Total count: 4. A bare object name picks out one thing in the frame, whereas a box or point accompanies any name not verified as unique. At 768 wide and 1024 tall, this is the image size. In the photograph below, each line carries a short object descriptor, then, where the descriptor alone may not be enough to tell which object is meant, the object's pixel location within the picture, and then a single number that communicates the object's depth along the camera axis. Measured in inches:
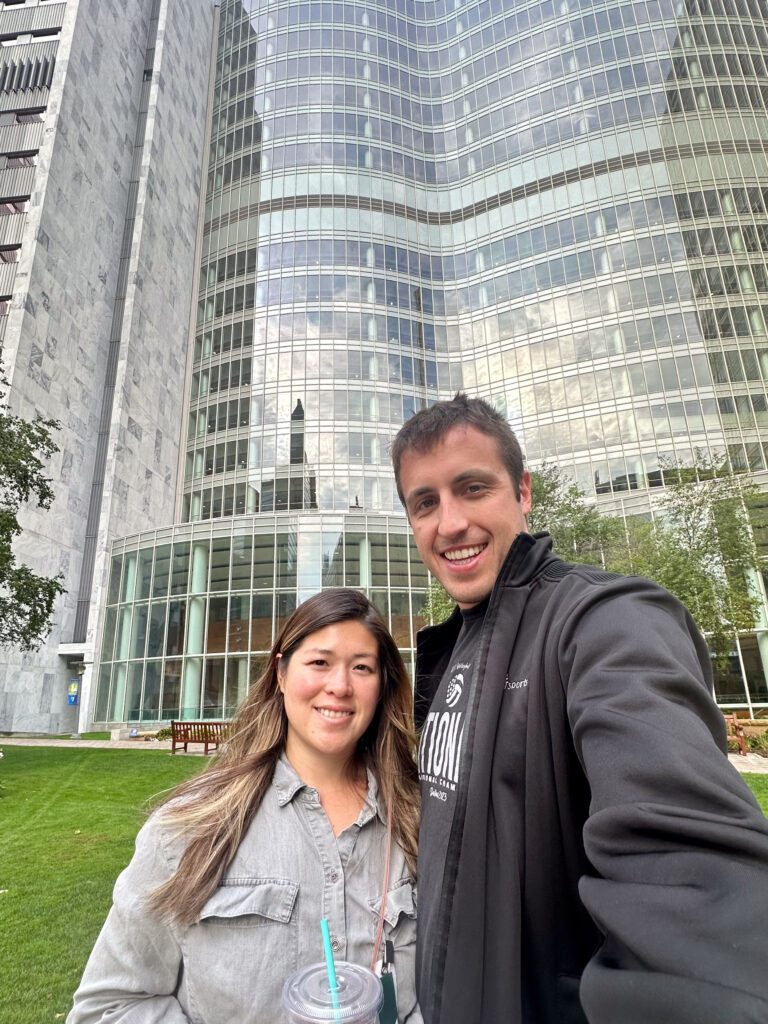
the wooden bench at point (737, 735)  553.6
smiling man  28.7
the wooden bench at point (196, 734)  668.7
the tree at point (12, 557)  525.0
